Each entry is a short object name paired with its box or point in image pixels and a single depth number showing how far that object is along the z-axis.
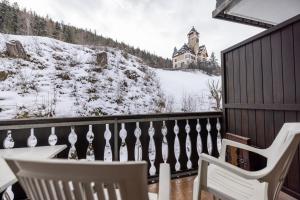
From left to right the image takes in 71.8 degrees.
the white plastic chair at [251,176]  1.23
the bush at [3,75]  4.85
